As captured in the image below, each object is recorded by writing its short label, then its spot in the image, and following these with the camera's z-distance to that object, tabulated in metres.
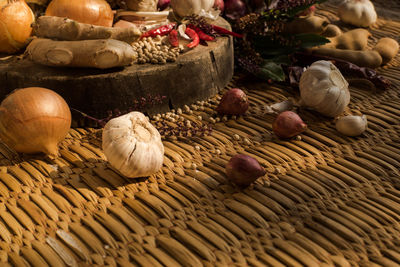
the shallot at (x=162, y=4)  0.82
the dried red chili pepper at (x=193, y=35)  0.74
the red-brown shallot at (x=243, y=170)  0.61
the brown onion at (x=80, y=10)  0.70
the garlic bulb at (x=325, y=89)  0.70
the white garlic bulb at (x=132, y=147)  0.60
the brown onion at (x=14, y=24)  0.69
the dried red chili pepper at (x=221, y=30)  0.77
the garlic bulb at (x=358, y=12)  0.92
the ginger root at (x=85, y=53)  0.66
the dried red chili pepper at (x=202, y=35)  0.75
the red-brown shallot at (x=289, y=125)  0.68
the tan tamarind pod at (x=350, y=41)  0.86
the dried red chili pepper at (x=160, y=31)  0.74
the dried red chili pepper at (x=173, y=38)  0.73
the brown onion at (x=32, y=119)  0.61
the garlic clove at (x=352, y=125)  0.69
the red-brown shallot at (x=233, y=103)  0.71
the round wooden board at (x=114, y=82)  0.67
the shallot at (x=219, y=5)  0.85
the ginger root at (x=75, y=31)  0.68
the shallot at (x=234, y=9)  0.87
